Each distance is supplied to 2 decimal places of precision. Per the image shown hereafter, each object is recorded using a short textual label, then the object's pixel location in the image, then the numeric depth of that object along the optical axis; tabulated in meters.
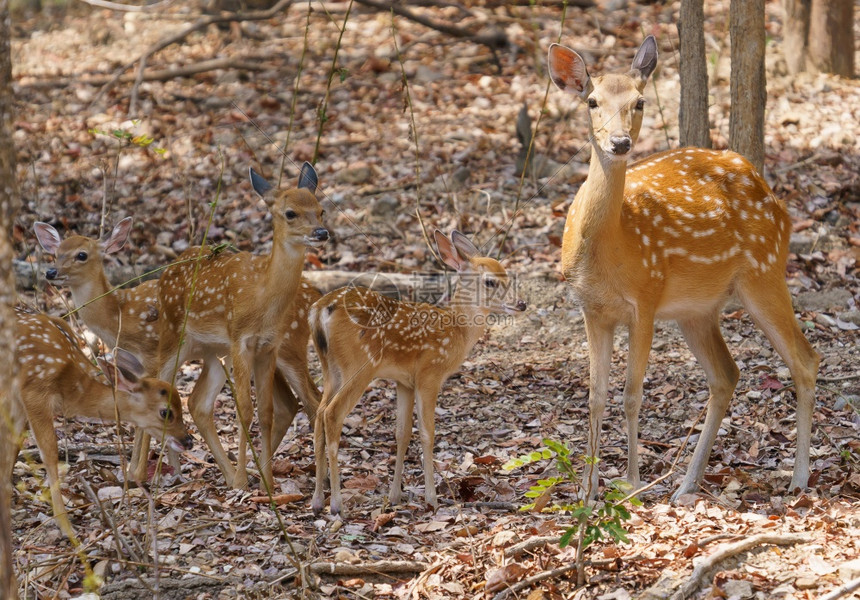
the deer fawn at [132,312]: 13.36
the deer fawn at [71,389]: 11.81
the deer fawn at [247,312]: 12.37
